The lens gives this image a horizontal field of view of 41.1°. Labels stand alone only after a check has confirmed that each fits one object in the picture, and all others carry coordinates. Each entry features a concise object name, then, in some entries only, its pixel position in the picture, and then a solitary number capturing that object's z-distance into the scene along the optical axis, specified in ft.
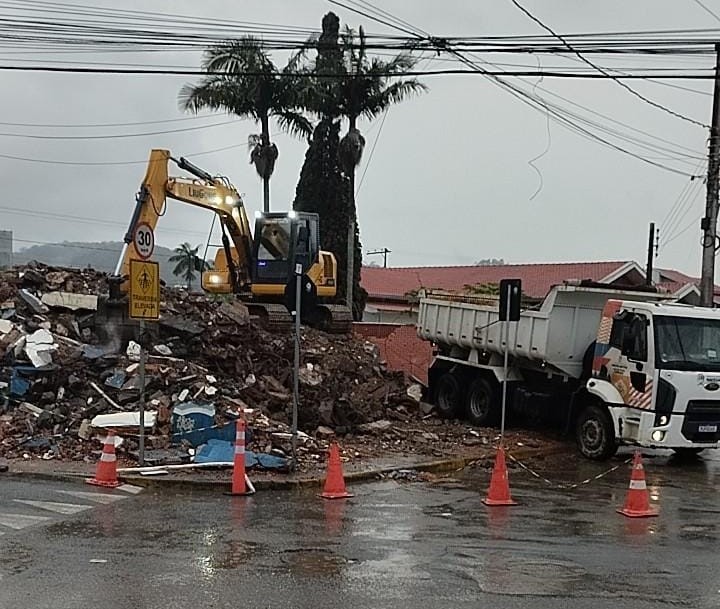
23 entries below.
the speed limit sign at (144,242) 45.55
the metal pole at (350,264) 118.52
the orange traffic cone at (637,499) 38.57
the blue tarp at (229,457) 45.60
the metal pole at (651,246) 142.21
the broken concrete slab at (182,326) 65.67
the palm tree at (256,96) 111.45
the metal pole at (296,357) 45.11
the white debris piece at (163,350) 62.41
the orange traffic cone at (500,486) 40.55
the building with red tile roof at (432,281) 87.81
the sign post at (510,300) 52.06
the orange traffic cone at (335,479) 41.16
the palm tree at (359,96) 112.89
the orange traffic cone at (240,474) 41.39
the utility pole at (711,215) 74.90
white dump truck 52.08
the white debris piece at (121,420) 49.34
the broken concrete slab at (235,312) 73.92
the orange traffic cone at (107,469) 41.73
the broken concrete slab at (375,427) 58.54
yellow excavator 78.68
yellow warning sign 44.39
